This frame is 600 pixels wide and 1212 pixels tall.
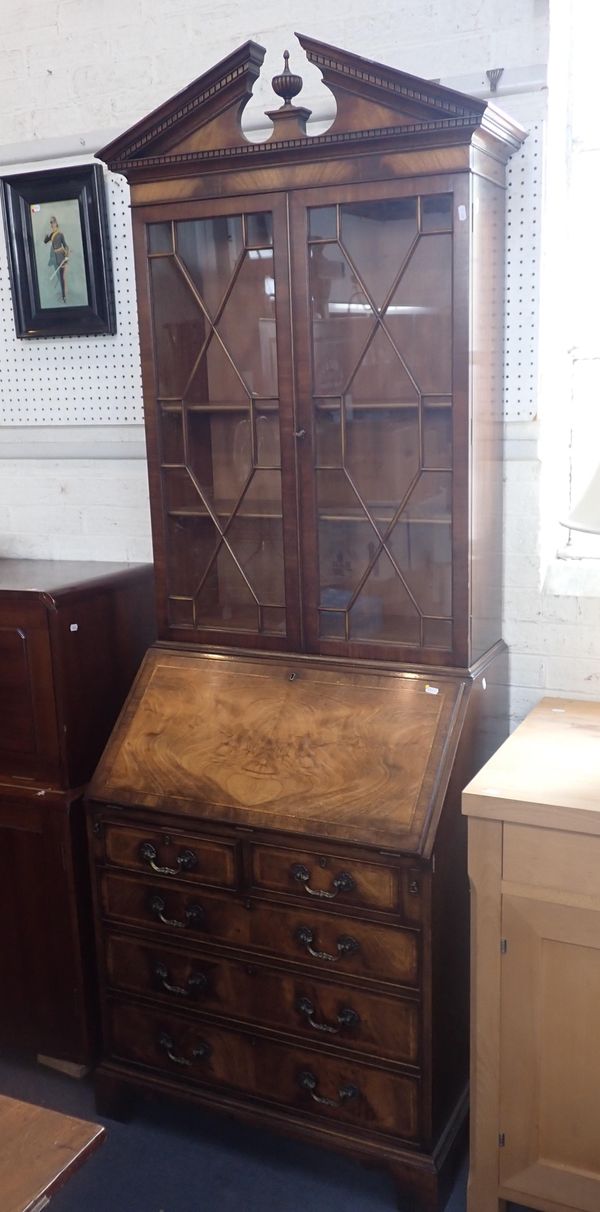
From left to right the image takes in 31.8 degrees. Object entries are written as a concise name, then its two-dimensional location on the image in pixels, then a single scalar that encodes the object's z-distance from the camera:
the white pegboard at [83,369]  2.90
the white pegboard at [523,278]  2.35
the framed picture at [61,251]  2.89
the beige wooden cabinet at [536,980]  1.96
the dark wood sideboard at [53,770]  2.56
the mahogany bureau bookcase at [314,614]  2.14
